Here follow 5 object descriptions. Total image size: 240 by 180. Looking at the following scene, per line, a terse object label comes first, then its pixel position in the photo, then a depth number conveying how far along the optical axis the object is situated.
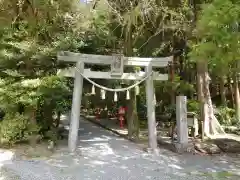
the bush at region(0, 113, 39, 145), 4.97
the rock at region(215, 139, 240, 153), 5.54
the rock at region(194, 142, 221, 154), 5.36
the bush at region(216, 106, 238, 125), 8.69
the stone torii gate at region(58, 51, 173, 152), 4.96
